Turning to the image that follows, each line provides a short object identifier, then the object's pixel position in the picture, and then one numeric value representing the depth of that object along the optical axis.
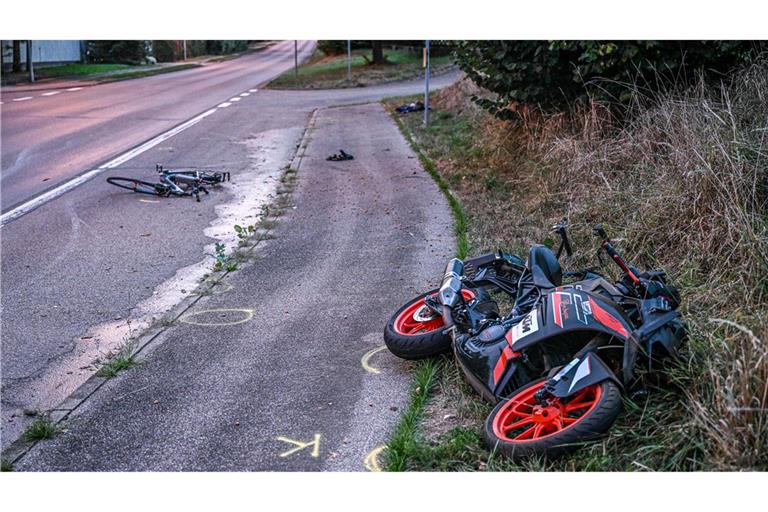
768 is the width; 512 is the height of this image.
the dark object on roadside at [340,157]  15.20
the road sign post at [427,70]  17.22
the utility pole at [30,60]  32.91
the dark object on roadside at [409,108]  22.36
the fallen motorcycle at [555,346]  4.38
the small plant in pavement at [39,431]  4.96
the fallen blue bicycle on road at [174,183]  12.19
